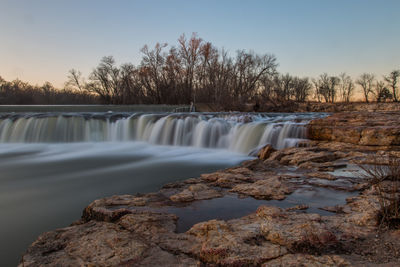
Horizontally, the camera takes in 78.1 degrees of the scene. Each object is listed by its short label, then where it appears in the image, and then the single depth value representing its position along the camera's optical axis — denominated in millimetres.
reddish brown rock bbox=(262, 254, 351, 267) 1692
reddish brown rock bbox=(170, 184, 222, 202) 3398
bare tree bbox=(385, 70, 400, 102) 52241
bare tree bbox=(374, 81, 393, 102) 53094
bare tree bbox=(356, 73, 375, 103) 64312
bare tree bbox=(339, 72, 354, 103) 71562
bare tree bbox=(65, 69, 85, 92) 46719
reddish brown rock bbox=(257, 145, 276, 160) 6846
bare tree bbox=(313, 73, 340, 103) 69312
